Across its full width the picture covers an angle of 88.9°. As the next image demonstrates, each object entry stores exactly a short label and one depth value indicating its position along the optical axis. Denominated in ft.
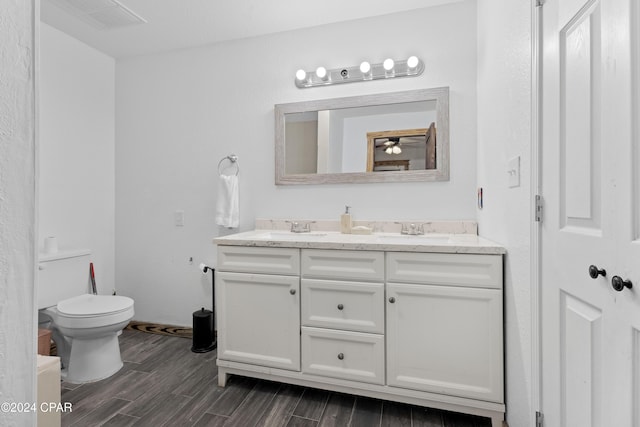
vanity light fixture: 6.93
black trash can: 7.63
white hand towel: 7.80
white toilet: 6.20
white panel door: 2.38
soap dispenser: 7.10
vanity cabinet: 4.95
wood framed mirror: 6.87
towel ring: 8.14
